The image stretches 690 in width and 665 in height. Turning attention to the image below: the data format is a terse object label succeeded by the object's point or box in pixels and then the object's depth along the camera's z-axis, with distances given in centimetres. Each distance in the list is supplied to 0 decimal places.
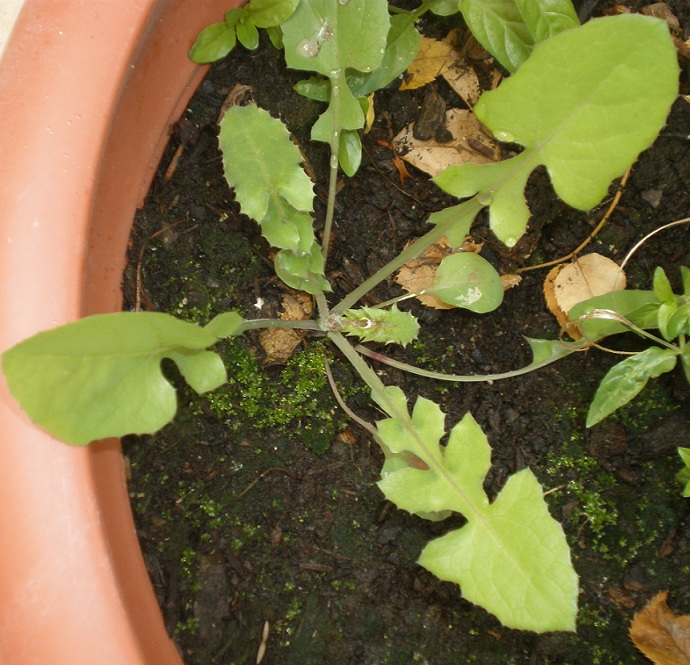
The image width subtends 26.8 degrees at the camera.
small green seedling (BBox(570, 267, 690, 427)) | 43
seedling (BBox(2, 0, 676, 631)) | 39
